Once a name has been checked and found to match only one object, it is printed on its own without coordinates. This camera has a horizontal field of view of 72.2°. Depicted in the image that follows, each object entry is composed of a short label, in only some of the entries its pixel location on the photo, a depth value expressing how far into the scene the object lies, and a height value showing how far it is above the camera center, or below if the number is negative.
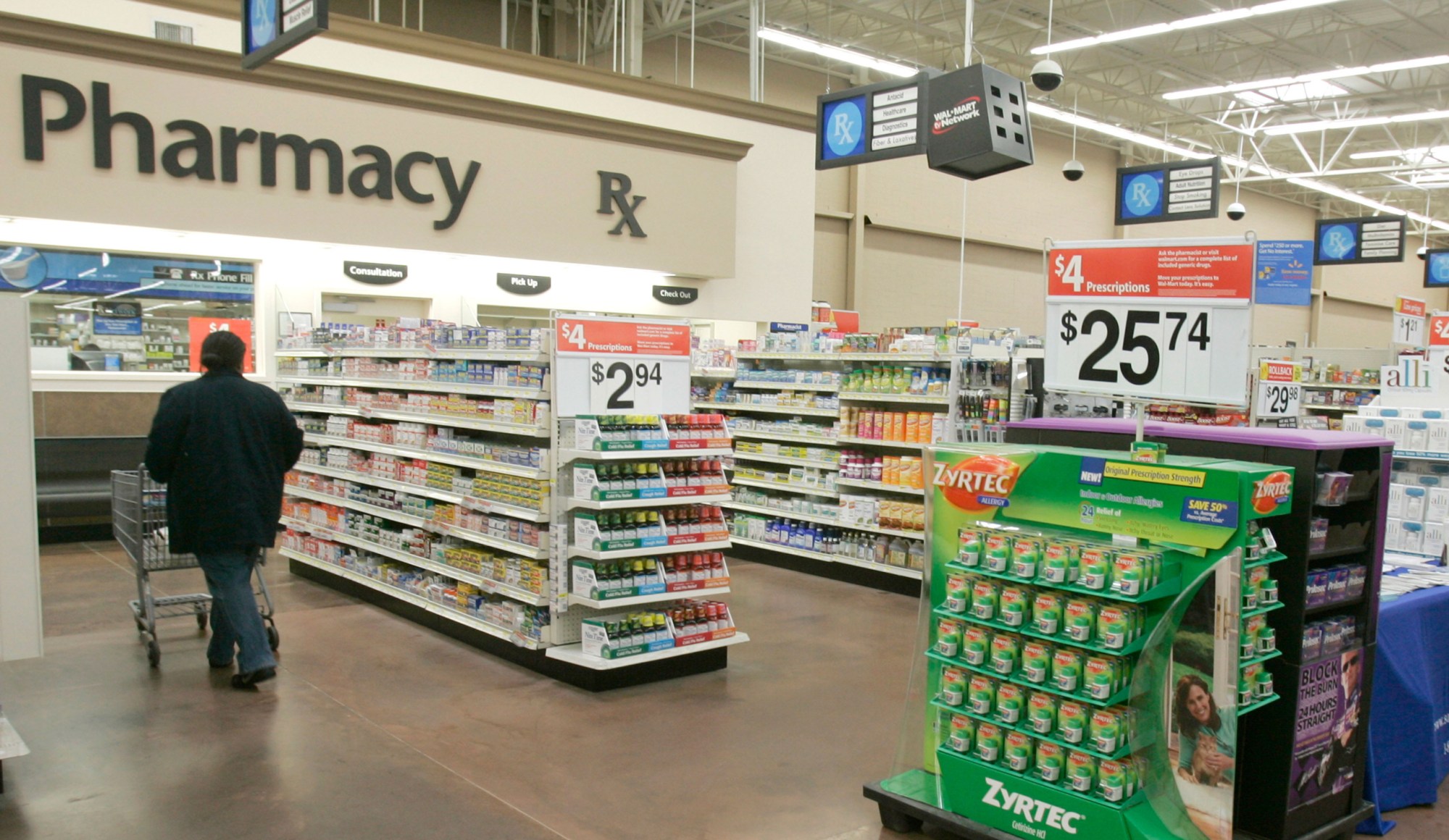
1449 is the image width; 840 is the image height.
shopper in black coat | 5.04 -0.61
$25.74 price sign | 3.30 +0.17
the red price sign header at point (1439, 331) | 8.19 +0.32
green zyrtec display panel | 3.09 -0.89
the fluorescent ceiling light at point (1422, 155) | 19.47 +4.54
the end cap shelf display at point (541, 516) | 5.39 -0.93
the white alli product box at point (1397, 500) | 5.63 -0.75
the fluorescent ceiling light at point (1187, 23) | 11.52 +4.19
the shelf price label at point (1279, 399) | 9.88 -0.31
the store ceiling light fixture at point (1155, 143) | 16.70 +4.25
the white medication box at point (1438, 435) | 5.66 -0.38
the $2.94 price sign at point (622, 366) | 5.46 -0.04
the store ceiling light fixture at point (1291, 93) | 17.92 +5.06
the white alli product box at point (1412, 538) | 5.51 -0.94
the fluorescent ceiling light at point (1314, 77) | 12.95 +4.32
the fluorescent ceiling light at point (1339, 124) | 16.00 +4.34
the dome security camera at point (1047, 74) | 9.47 +2.78
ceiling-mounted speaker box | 7.11 +1.76
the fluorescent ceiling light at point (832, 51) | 13.29 +4.28
